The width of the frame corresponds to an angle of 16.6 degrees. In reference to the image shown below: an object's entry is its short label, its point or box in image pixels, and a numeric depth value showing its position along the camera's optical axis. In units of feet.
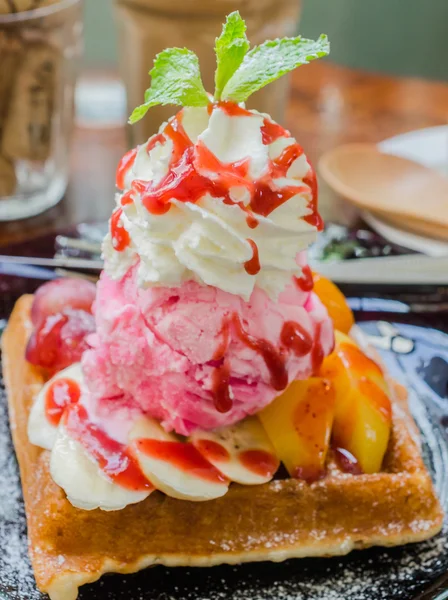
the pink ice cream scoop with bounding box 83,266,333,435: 1.31
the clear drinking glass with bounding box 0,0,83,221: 1.78
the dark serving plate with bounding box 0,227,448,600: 1.33
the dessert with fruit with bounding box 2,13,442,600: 1.29
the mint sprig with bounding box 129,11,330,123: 1.30
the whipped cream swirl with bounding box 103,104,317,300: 1.28
